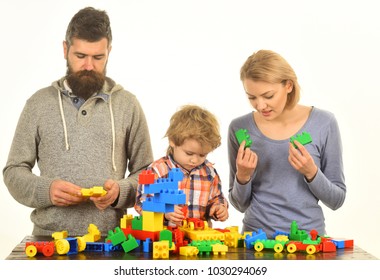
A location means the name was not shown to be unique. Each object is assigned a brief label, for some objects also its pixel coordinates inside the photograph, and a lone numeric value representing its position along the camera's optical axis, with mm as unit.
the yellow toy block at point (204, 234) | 2160
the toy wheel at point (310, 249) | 2121
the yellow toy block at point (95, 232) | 2254
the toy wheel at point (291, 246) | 2133
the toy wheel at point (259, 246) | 2158
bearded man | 2664
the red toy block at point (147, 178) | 2174
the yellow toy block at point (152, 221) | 2166
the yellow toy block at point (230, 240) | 2225
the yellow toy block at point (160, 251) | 2018
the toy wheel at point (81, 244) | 2135
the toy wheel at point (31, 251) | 2020
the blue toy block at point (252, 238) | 2215
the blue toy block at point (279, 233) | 2328
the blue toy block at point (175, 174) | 2154
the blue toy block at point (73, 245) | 2096
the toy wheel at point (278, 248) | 2133
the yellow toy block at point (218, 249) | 2102
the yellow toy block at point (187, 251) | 2059
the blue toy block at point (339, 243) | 2225
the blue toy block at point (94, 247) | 2162
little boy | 2539
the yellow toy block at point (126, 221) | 2318
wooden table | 2023
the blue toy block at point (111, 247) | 2154
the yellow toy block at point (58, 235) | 2244
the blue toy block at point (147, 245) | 2139
